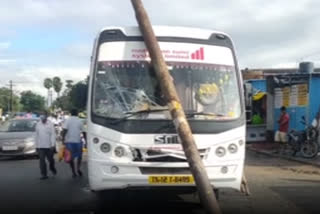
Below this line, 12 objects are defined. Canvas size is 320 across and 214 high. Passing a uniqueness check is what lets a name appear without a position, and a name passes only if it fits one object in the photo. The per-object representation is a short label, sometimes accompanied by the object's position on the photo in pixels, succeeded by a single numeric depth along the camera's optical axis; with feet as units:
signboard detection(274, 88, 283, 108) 77.87
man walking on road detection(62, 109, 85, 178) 44.16
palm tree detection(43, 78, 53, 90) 375.90
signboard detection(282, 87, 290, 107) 74.23
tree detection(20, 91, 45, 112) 398.42
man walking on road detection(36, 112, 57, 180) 44.62
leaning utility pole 25.75
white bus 26.96
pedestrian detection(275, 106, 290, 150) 66.49
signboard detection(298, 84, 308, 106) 67.40
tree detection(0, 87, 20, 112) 352.08
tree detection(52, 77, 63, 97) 375.66
